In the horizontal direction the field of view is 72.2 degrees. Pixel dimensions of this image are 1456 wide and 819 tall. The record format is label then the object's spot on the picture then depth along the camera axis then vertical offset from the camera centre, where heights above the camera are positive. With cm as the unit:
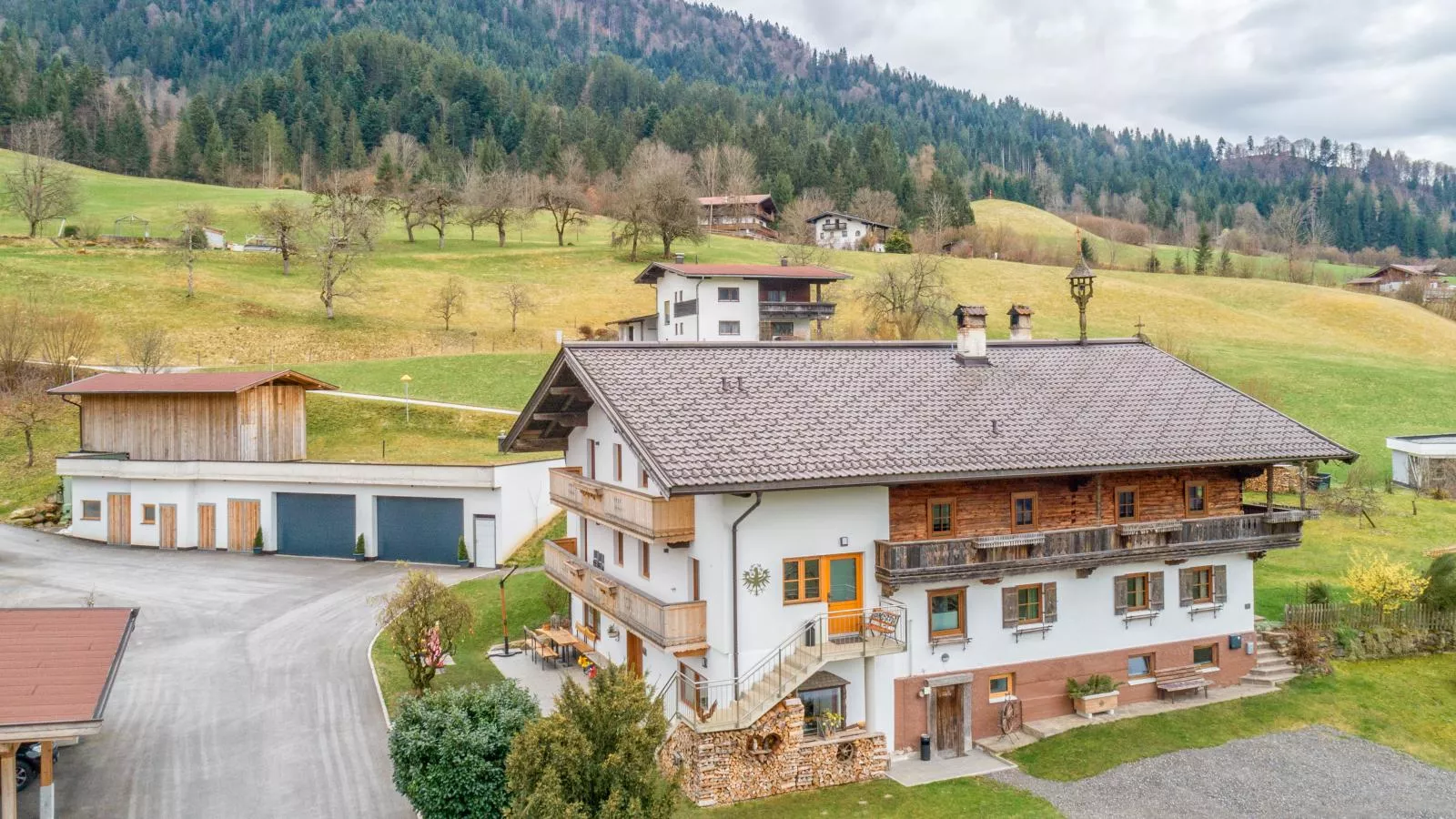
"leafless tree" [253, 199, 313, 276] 8031 +1527
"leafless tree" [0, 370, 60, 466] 4859 +43
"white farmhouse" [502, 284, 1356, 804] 1998 -290
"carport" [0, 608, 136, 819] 1611 -464
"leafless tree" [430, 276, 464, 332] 7794 +868
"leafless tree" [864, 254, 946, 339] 7075 +808
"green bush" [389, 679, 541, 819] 1741 -614
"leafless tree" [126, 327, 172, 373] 5415 +350
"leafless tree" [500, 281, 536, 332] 7732 +878
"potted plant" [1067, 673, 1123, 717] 2312 -678
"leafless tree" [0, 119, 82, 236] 8475 +1923
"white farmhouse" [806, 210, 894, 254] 12319 +2175
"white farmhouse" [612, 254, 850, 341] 6488 +702
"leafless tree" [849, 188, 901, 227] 13400 +2694
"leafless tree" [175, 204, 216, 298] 7531 +1491
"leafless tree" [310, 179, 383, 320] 7350 +1318
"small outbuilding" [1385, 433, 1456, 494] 4688 -300
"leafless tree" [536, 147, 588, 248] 10606 +2225
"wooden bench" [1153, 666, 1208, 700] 2408 -677
